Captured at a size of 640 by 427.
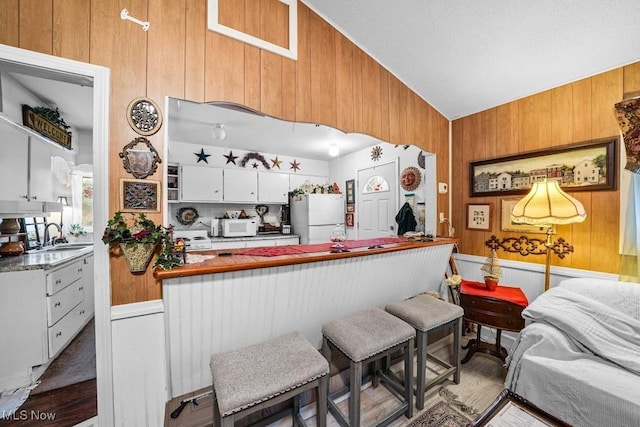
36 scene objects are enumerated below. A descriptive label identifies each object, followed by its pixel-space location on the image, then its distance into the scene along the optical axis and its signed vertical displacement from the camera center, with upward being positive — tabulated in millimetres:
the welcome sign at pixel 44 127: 2209 +897
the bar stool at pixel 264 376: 982 -756
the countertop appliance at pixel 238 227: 3816 -247
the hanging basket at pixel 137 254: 1225 -219
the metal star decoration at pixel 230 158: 4113 +962
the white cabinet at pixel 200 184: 3658 +457
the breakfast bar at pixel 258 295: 1354 -565
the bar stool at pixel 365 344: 1327 -797
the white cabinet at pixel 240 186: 3979 +464
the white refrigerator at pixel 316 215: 4023 -51
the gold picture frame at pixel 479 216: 2592 -44
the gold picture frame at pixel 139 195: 1275 +95
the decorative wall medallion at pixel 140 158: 1279 +303
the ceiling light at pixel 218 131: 2875 +996
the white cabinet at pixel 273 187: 4258 +465
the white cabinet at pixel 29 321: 1813 -891
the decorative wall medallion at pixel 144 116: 1282 +535
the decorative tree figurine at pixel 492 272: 2062 -533
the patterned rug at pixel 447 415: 1501 -1349
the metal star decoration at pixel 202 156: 3900 +943
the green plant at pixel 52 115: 2383 +1040
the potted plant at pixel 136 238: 1192 -129
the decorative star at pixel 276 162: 4477 +957
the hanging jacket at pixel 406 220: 3330 -111
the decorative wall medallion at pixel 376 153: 3946 +1010
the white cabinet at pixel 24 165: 1966 +438
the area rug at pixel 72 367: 1889 -1363
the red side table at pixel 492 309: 1816 -789
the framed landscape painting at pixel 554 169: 1913 +402
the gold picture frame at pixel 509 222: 2305 -105
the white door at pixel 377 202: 3773 +184
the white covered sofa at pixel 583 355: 1168 -838
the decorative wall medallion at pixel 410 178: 3364 +498
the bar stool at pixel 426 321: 1598 -778
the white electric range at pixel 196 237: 3361 -390
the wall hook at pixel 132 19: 1262 +1051
